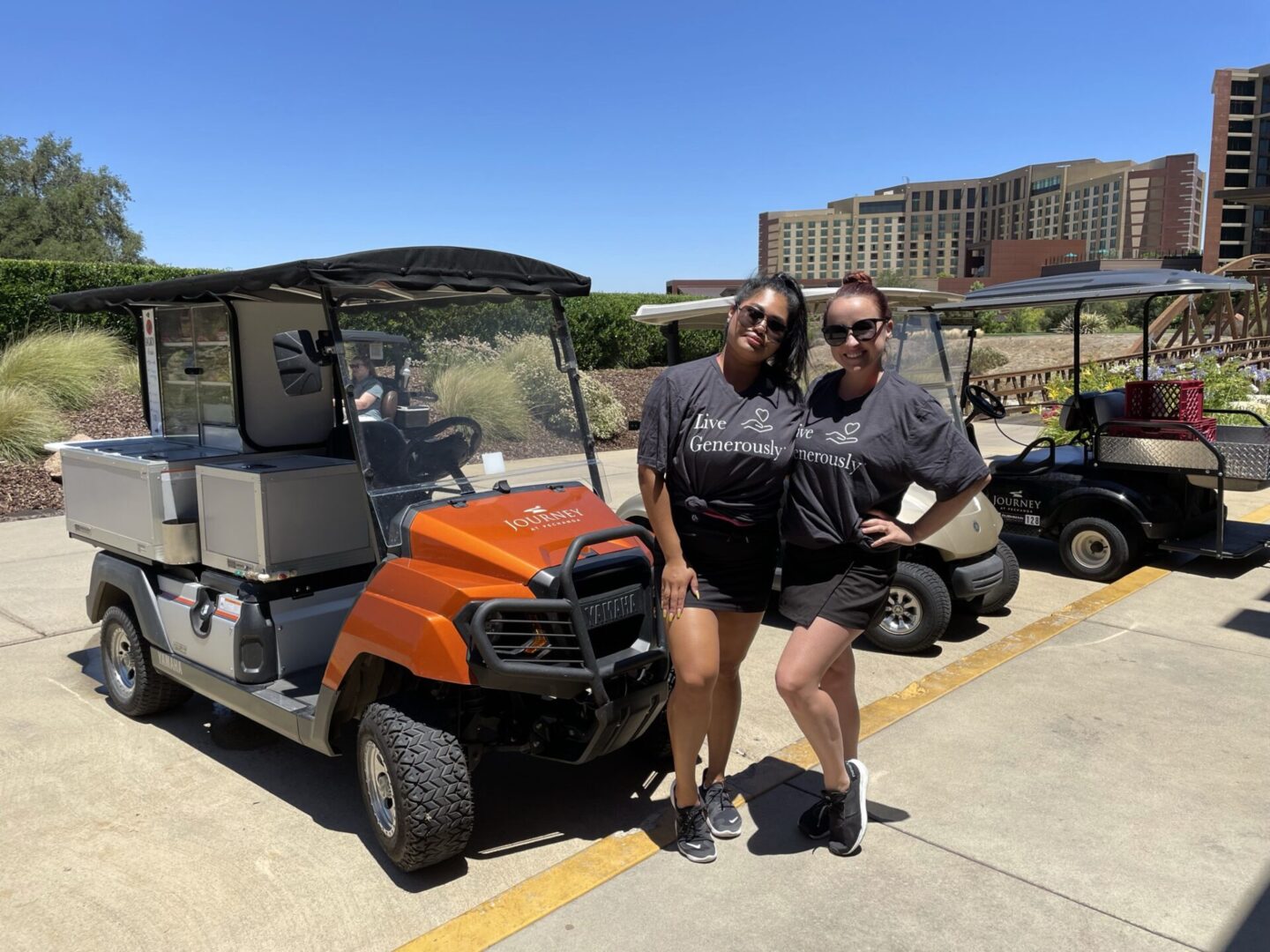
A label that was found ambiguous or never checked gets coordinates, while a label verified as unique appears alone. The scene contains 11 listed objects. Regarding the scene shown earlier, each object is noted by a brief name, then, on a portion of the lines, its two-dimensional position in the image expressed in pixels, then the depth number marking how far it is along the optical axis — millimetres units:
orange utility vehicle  2873
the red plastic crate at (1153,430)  6461
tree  35312
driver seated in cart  3393
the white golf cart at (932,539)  4961
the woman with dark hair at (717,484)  2844
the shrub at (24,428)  10128
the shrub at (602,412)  13273
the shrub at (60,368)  11719
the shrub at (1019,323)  32312
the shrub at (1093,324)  27834
